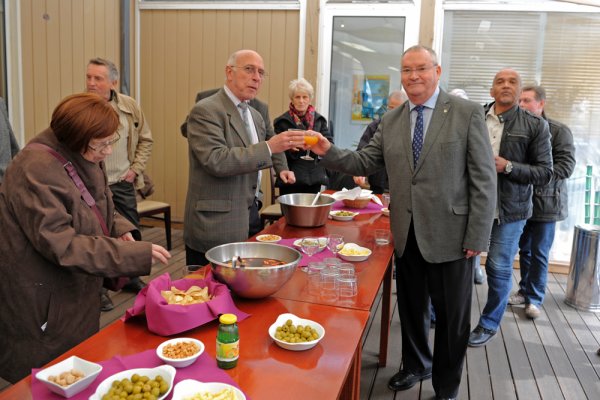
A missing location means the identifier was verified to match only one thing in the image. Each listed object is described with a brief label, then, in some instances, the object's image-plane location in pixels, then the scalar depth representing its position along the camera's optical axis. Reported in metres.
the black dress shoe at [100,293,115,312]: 3.81
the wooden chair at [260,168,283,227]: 5.12
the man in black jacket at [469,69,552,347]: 3.25
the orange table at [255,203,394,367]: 1.95
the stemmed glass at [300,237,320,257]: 2.45
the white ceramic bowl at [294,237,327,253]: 2.52
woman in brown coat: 1.64
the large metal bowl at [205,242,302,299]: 1.75
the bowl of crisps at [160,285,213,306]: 1.65
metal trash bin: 4.21
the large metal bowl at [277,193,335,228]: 3.01
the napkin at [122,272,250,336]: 1.54
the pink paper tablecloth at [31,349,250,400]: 1.23
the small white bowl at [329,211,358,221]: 3.34
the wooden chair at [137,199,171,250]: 5.08
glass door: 5.57
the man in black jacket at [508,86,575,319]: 3.79
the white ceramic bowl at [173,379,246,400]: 1.22
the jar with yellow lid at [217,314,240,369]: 1.38
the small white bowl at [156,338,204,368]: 1.35
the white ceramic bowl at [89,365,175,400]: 1.22
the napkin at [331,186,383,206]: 3.69
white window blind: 5.07
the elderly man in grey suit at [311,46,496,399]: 2.40
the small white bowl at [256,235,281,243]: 2.63
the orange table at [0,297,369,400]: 1.31
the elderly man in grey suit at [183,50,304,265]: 2.49
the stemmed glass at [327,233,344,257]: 2.48
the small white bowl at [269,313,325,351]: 1.50
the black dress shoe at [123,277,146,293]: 4.23
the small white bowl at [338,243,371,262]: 2.40
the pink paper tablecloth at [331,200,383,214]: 3.68
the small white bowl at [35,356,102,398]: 1.20
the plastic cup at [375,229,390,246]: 2.76
